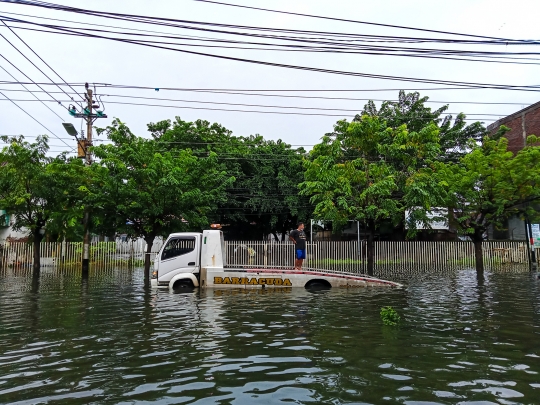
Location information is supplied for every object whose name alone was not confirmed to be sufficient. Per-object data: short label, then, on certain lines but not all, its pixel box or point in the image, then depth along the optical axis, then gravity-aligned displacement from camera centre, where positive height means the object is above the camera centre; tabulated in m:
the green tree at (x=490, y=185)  18.89 +2.30
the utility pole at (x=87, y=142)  20.69 +4.89
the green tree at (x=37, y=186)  20.69 +2.77
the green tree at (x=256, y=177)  33.75 +4.93
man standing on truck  15.84 +0.01
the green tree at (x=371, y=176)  18.48 +2.73
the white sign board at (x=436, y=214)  20.42 +1.25
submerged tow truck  14.75 -0.93
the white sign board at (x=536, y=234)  24.30 +0.30
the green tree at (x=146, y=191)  19.86 +2.37
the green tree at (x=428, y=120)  33.58 +8.82
